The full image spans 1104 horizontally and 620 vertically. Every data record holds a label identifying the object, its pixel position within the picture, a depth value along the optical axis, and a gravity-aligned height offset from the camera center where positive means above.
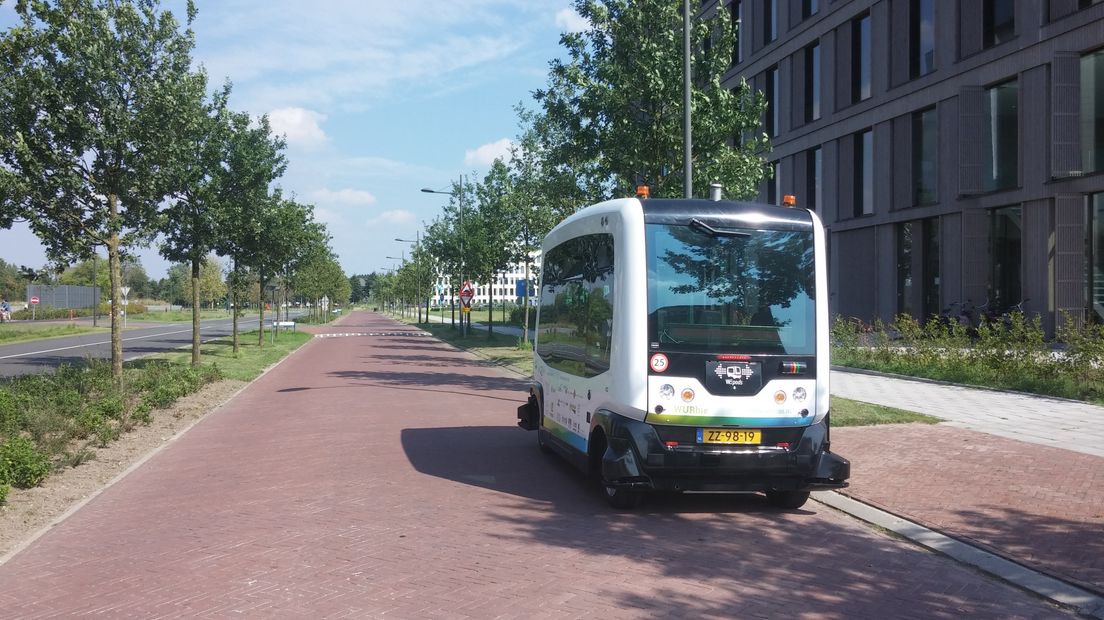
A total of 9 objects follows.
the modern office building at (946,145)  23.47 +5.32
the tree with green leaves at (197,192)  14.59 +2.30
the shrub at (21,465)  7.48 -1.41
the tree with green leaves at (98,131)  12.86 +2.71
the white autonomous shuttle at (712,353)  6.63 -0.36
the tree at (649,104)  16.86 +4.09
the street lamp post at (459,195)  40.36 +5.47
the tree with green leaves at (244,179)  19.94 +3.09
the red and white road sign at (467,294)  36.44 +0.56
